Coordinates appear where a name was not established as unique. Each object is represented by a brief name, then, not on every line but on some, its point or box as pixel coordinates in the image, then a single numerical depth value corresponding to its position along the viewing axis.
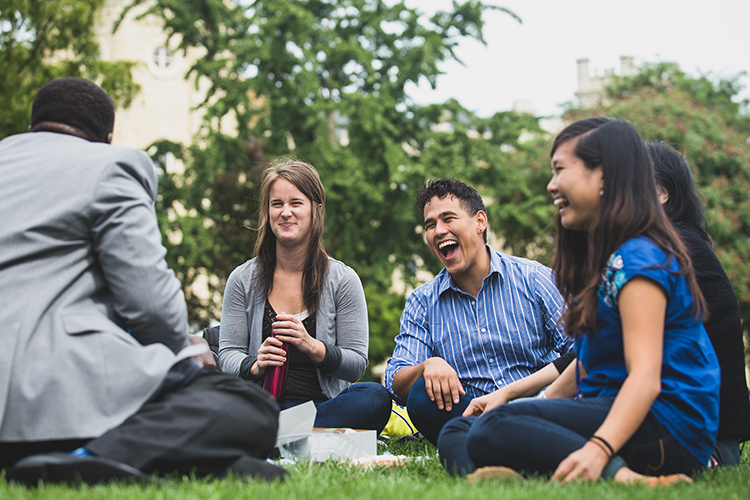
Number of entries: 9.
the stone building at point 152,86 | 27.72
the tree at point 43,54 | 12.98
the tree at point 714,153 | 20.80
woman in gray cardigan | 4.90
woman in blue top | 2.88
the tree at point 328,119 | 14.63
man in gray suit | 2.70
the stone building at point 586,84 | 45.66
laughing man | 4.64
